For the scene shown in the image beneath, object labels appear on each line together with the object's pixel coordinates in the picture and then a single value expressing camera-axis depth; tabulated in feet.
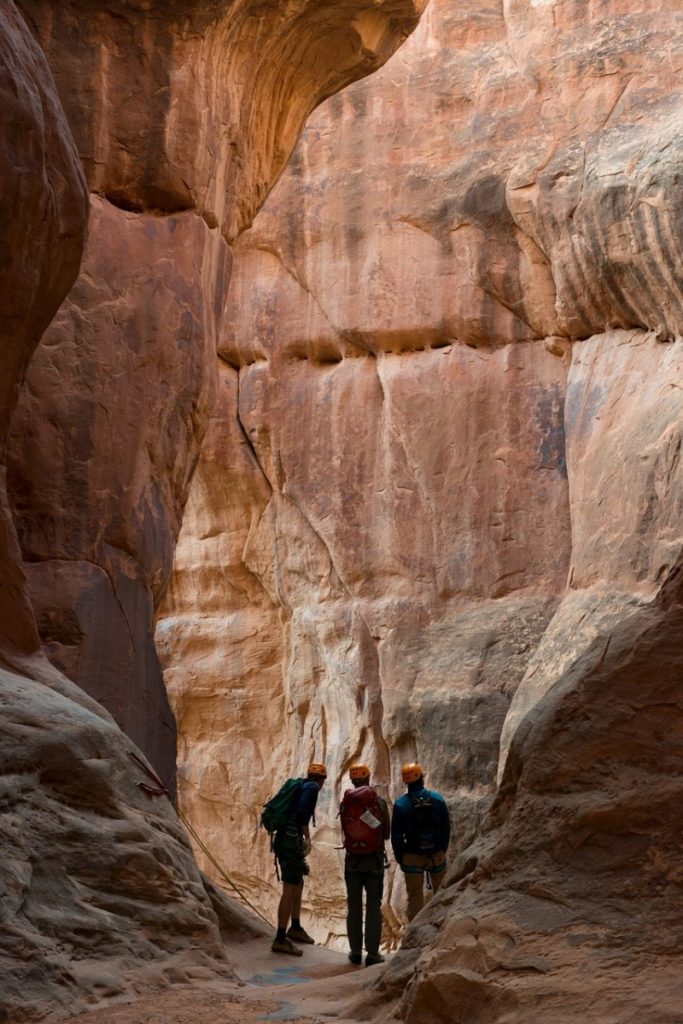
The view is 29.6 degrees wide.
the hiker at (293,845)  29.48
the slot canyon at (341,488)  16.92
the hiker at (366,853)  28.35
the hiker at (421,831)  27.27
